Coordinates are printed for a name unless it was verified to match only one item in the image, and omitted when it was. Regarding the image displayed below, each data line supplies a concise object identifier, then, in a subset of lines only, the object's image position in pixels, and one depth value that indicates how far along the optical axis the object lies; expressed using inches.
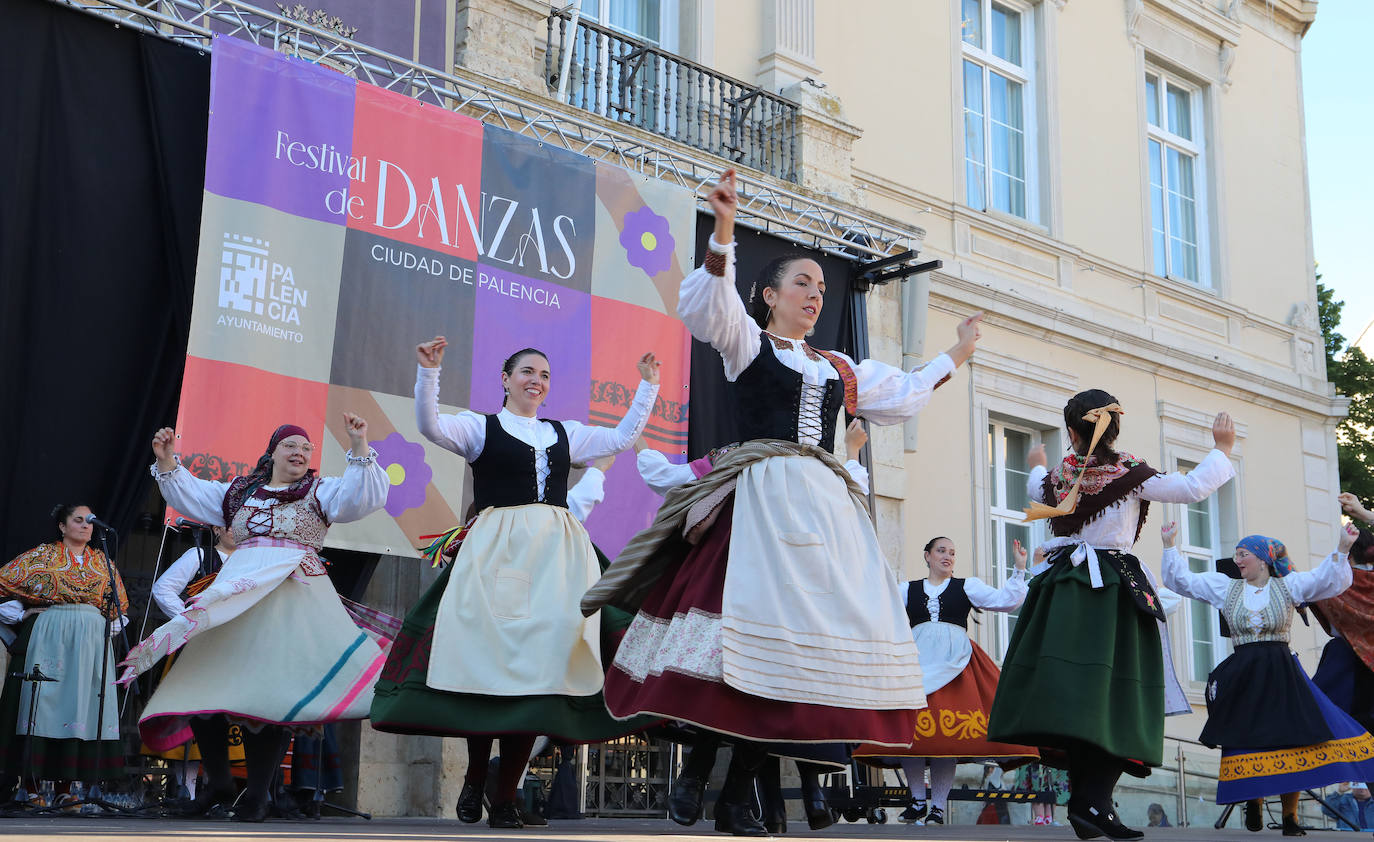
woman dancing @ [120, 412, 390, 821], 213.0
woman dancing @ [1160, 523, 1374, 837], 272.4
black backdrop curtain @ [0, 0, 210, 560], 264.5
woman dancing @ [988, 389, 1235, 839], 197.6
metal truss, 293.6
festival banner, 279.7
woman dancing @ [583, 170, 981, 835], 164.4
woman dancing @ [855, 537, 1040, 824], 318.7
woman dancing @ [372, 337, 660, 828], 191.5
